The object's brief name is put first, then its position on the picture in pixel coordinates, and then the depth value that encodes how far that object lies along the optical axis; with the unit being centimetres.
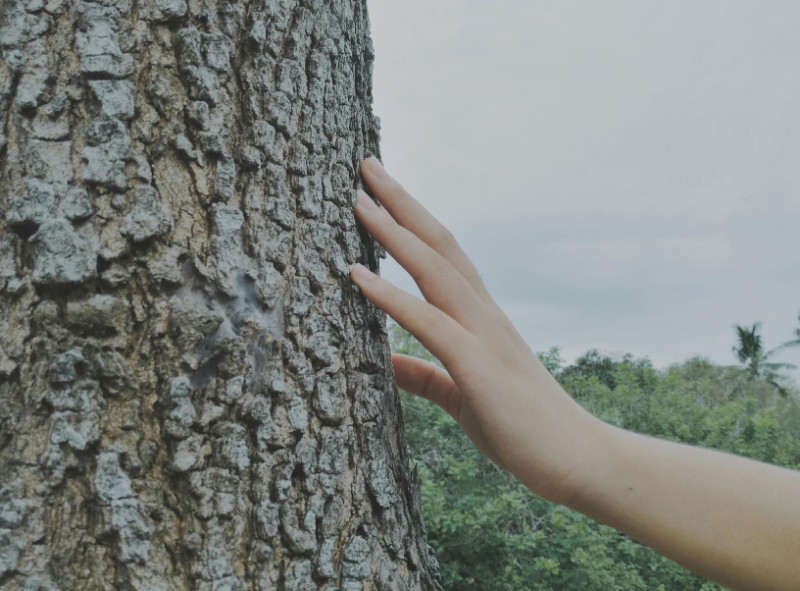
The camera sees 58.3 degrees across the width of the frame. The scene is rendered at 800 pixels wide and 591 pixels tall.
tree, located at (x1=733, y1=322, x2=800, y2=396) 2618
